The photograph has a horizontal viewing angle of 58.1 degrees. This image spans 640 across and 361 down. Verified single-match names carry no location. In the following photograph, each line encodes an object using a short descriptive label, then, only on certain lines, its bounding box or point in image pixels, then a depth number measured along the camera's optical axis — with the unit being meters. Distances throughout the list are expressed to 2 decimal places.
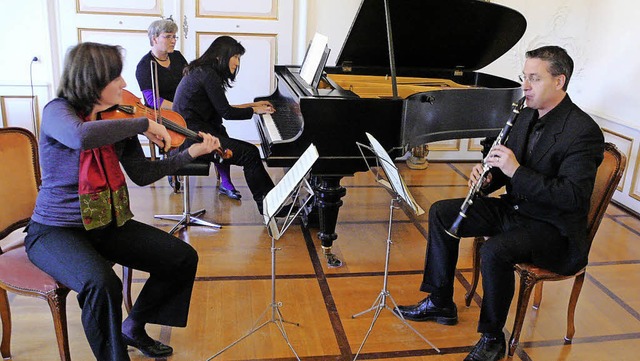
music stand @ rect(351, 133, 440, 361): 2.50
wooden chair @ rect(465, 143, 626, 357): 2.61
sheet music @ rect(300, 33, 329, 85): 3.54
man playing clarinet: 2.49
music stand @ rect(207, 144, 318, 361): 2.27
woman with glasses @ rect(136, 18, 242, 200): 4.33
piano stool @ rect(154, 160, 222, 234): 3.58
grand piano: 3.19
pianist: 3.77
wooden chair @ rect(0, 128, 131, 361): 2.29
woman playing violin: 2.15
